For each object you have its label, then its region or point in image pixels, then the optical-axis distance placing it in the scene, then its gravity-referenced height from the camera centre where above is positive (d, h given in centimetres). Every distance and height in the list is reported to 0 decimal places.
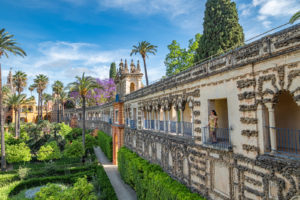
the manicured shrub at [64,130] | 3886 -363
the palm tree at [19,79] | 5155 +882
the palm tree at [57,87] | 6177 +778
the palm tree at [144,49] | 3850 +1181
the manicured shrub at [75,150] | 2670 -512
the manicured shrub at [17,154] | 2660 -532
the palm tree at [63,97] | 6425 +496
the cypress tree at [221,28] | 2705 +1086
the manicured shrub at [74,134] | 4353 -484
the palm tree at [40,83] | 5634 +839
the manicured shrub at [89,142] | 3299 -508
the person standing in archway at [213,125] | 986 -82
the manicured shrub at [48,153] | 2767 -562
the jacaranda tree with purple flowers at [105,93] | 5606 +506
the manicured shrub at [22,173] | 2164 -644
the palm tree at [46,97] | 7538 +588
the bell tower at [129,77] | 2638 +442
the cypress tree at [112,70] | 6812 +1392
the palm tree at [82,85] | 2897 +384
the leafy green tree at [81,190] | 1136 -452
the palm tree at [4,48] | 2489 +836
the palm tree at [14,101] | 4300 +270
